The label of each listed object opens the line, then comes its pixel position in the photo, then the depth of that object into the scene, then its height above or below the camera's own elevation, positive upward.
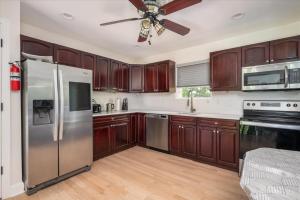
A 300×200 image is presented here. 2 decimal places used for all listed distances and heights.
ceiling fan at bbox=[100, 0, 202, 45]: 1.60 +0.99
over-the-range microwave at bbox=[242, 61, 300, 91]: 2.34 +0.35
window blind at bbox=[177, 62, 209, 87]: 3.61 +0.59
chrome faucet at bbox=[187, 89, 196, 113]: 3.75 -0.07
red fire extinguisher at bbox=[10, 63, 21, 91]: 1.94 +0.29
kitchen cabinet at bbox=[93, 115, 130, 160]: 3.12 -0.79
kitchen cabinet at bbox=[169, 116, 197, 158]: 3.15 -0.82
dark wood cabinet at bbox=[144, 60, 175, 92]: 3.90 +0.58
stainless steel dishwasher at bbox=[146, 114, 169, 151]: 3.56 -0.79
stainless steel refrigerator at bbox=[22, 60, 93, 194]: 2.05 -0.35
